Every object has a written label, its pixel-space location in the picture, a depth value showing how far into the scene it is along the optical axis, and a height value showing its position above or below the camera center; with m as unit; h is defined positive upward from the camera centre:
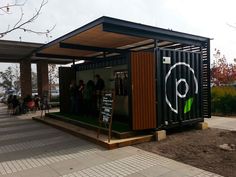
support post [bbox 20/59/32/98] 13.69 +0.77
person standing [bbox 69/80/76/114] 8.63 -0.43
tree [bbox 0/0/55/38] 2.62 +0.81
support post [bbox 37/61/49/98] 15.47 +0.85
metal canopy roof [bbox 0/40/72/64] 10.50 +2.16
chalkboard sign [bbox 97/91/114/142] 5.44 -0.64
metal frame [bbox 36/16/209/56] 5.18 +1.62
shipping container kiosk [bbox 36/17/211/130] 5.59 +0.52
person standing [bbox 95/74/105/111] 7.81 +0.00
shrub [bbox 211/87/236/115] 9.49 -0.82
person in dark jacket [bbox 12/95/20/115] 12.03 -1.04
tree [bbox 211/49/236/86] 18.89 +1.09
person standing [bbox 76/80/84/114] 8.50 -0.47
